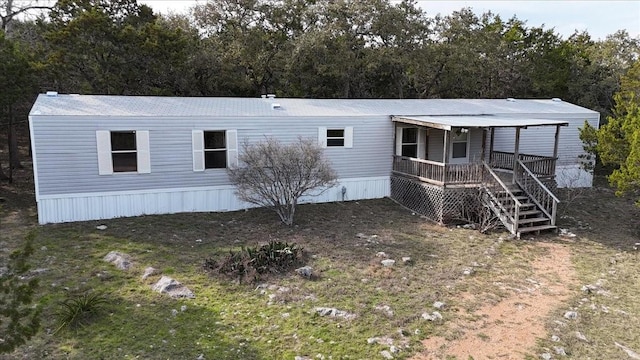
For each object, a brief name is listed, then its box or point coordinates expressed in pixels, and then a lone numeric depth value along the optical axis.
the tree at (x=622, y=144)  10.99
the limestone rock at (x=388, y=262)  9.45
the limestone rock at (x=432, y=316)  7.21
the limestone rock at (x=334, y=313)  7.22
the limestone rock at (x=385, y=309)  7.34
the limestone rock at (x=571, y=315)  7.40
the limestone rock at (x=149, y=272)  8.56
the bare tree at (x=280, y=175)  11.98
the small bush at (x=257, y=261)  8.75
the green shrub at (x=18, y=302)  4.22
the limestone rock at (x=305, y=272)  8.70
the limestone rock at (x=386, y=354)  6.12
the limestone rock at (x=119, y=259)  9.01
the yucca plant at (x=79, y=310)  6.68
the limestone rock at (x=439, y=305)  7.63
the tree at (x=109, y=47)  17.55
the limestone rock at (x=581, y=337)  6.72
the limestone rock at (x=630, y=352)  6.33
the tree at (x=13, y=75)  15.02
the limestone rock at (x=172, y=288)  7.83
